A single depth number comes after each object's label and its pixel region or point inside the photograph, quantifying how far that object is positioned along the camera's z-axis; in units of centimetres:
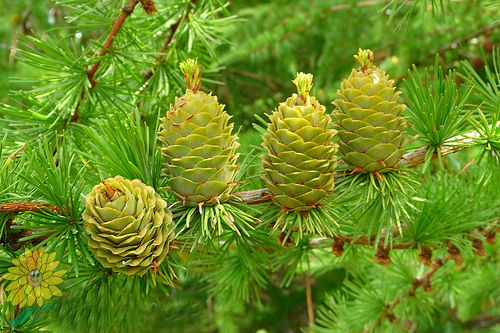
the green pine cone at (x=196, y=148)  37
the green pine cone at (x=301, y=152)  37
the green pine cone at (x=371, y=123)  38
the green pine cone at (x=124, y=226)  36
